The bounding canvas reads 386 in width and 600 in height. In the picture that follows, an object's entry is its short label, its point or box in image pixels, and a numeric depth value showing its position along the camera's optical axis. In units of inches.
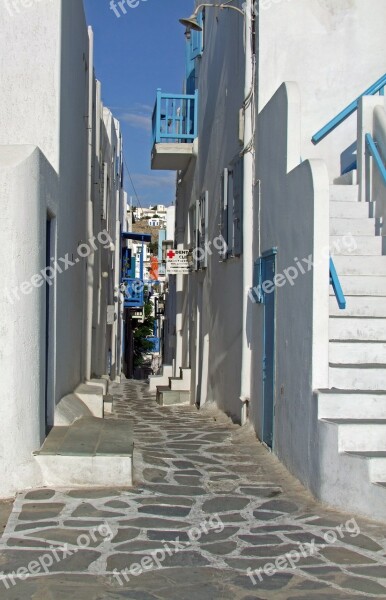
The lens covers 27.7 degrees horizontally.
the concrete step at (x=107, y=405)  538.0
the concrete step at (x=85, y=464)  270.2
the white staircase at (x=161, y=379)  802.8
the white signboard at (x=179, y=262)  706.8
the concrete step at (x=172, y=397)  652.1
